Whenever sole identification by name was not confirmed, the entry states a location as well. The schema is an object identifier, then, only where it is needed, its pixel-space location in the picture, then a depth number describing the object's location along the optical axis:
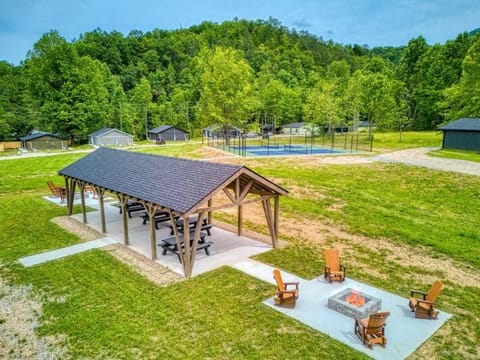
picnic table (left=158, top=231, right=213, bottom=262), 10.09
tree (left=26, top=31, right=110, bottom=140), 49.84
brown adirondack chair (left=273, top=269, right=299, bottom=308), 7.45
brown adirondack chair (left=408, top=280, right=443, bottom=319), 7.05
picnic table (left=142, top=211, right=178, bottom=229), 12.95
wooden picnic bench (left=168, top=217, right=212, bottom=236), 11.43
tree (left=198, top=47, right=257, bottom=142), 54.50
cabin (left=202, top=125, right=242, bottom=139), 56.33
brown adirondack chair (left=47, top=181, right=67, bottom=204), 17.77
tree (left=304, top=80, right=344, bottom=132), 56.88
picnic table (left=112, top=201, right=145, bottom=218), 14.46
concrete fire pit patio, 6.14
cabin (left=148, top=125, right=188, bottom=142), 57.75
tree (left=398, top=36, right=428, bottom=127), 69.94
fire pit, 6.97
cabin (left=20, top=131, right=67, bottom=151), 46.47
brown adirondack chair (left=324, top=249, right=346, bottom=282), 8.66
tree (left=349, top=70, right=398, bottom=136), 48.59
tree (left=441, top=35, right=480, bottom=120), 40.31
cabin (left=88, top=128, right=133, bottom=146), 50.27
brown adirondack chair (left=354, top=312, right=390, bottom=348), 6.06
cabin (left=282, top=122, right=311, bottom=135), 70.51
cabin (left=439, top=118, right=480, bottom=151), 32.16
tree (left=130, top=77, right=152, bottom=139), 67.31
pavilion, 9.02
